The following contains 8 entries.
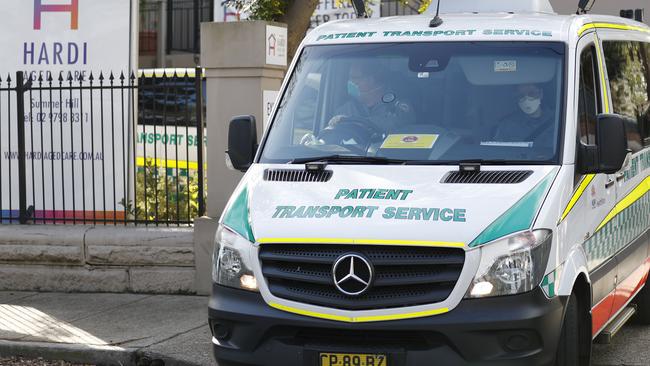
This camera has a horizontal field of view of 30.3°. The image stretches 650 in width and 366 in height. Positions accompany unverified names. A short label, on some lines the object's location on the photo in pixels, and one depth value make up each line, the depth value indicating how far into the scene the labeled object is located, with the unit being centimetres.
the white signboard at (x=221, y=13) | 1814
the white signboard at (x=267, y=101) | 1017
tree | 1261
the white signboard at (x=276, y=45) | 1015
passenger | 653
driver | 684
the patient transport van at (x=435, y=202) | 572
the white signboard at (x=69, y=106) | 1118
